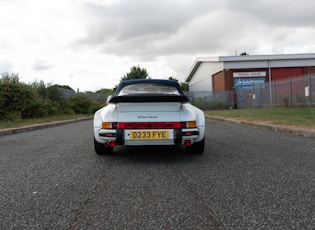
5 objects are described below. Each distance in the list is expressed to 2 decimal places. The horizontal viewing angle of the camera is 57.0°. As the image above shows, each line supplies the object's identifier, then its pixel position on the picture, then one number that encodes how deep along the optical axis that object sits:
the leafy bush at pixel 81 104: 24.23
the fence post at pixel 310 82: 16.48
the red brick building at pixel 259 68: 29.98
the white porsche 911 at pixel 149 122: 4.27
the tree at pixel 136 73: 60.88
